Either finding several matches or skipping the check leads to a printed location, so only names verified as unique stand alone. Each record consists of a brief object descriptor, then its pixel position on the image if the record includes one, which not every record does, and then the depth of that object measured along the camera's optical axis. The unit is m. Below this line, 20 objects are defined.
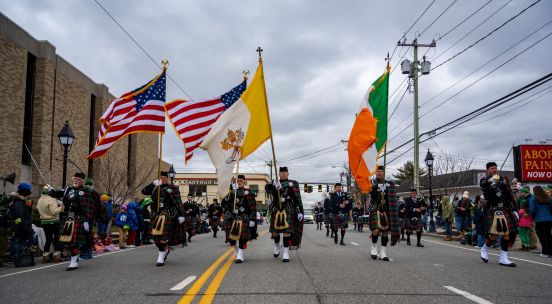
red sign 26.12
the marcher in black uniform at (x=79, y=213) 9.38
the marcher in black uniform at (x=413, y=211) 16.31
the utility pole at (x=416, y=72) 27.10
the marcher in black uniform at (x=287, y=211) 10.16
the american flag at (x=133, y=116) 10.63
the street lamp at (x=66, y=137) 15.22
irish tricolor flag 10.82
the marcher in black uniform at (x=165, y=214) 9.77
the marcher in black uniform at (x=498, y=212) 9.42
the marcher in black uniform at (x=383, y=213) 10.30
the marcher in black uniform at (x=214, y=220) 21.31
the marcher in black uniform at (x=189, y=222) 18.52
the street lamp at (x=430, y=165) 25.14
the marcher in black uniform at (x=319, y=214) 33.74
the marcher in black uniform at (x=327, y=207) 18.45
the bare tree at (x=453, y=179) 40.91
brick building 24.09
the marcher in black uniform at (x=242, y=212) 10.06
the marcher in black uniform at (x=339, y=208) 17.11
